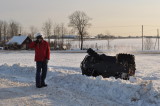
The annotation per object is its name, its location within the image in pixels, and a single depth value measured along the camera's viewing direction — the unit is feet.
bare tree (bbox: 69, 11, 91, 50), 258.98
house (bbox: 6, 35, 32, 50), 256.44
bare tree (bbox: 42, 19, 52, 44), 305.32
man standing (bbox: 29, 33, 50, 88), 32.55
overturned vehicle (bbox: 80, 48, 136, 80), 40.68
